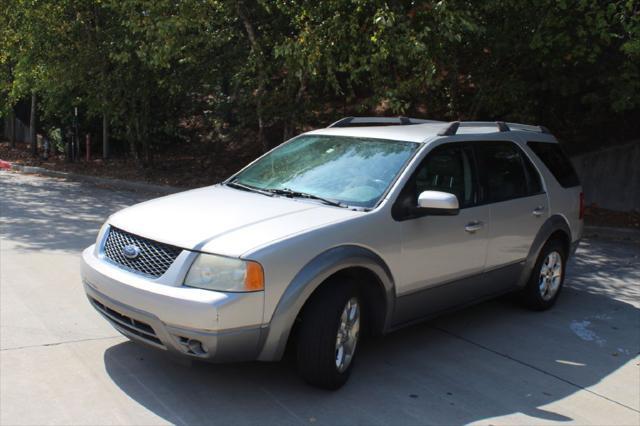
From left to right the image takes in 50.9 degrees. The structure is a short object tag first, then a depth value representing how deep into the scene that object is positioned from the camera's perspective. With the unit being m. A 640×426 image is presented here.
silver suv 3.90
